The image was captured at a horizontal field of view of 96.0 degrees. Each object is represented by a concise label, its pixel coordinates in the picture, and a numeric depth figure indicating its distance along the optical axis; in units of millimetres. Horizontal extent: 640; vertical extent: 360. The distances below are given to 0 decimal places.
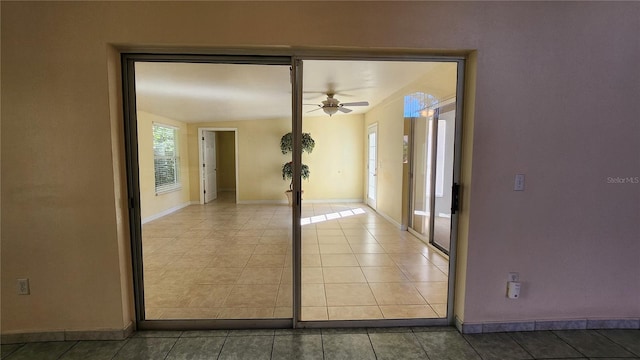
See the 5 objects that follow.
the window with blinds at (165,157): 2722
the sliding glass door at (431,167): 3637
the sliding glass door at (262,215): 2225
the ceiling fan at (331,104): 4992
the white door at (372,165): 6746
